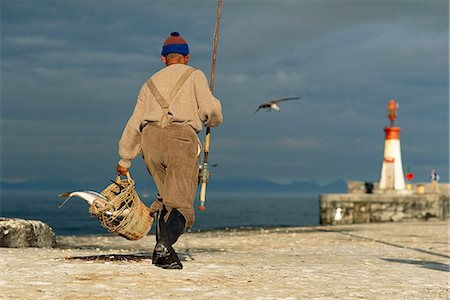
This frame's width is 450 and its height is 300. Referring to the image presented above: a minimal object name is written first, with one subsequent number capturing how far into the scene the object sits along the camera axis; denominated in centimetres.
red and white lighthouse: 3684
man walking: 662
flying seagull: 2252
